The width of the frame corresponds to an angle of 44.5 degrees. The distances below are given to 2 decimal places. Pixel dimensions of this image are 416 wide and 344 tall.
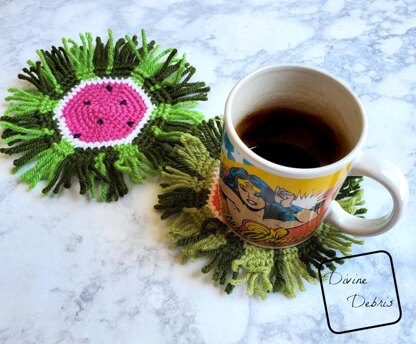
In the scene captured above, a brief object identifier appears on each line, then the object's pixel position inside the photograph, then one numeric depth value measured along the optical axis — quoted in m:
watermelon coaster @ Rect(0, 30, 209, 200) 0.56
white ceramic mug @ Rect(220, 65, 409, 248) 0.41
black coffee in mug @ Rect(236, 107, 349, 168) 0.49
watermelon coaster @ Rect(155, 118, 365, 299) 0.49
